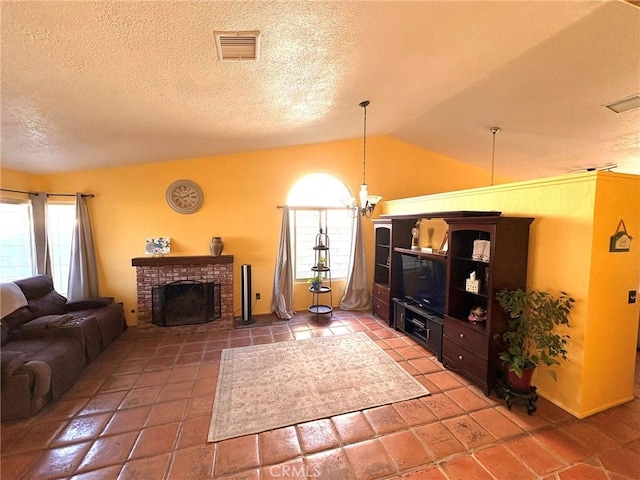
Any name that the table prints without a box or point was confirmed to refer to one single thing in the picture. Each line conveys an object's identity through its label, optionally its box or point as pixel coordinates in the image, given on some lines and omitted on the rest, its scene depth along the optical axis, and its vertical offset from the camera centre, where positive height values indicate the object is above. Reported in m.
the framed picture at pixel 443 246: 3.52 -0.32
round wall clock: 4.40 +0.38
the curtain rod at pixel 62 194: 3.88 +0.36
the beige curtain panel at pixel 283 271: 4.72 -0.88
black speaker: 4.49 -1.22
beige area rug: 2.36 -1.67
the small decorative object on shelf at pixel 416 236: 4.13 -0.21
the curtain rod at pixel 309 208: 5.00 +0.24
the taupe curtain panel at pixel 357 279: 5.13 -1.09
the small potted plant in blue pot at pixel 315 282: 4.68 -1.05
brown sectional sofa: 2.27 -1.27
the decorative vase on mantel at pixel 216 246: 4.45 -0.42
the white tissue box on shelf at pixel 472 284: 2.88 -0.66
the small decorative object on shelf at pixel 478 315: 2.87 -0.97
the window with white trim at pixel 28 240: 3.72 -0.32
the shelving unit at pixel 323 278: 4.68 -1.09
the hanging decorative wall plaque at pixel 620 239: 2.27 -0.13
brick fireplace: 4.25 -0.87
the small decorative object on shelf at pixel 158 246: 4.33 -0.42
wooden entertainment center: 2.60 -0.76
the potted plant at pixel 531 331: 2.35 -0.97
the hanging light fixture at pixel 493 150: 4.01 +1.26
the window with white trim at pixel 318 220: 5.12 +0.01
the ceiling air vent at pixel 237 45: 1.69 +1.13
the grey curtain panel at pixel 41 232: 3.94 -0.20
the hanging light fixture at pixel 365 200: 3.39 +0.27
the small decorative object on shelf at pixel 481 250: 2.79 -0.29
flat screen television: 3.45 -0.81
